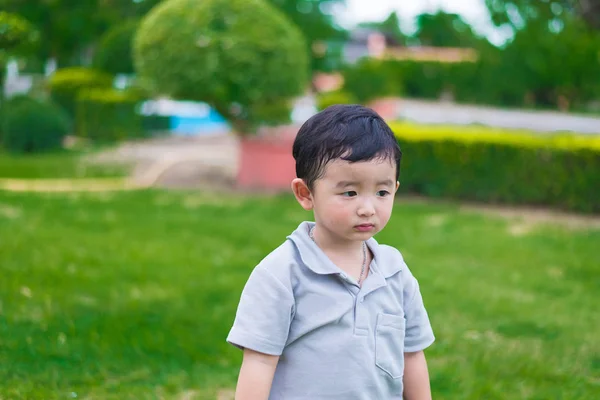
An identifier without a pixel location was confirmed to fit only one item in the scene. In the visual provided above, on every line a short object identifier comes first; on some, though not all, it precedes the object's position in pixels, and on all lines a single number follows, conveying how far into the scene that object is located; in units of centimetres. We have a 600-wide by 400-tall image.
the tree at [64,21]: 2245
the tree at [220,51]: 1032
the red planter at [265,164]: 1131
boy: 205
